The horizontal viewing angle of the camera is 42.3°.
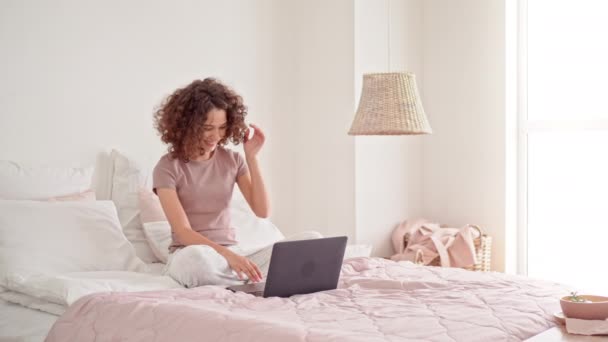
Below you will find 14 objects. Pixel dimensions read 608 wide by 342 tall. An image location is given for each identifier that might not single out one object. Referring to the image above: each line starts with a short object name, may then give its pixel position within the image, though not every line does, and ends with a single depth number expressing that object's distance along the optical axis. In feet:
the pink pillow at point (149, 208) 10.30
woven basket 13.42
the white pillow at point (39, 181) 9.32
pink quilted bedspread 5.89
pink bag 13.10
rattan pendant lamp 11.65
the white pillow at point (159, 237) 9.94
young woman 9.00
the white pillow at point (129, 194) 10.32
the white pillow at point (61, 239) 8.52
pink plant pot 5.87
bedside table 5.67
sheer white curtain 13.35
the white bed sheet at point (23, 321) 7.25
